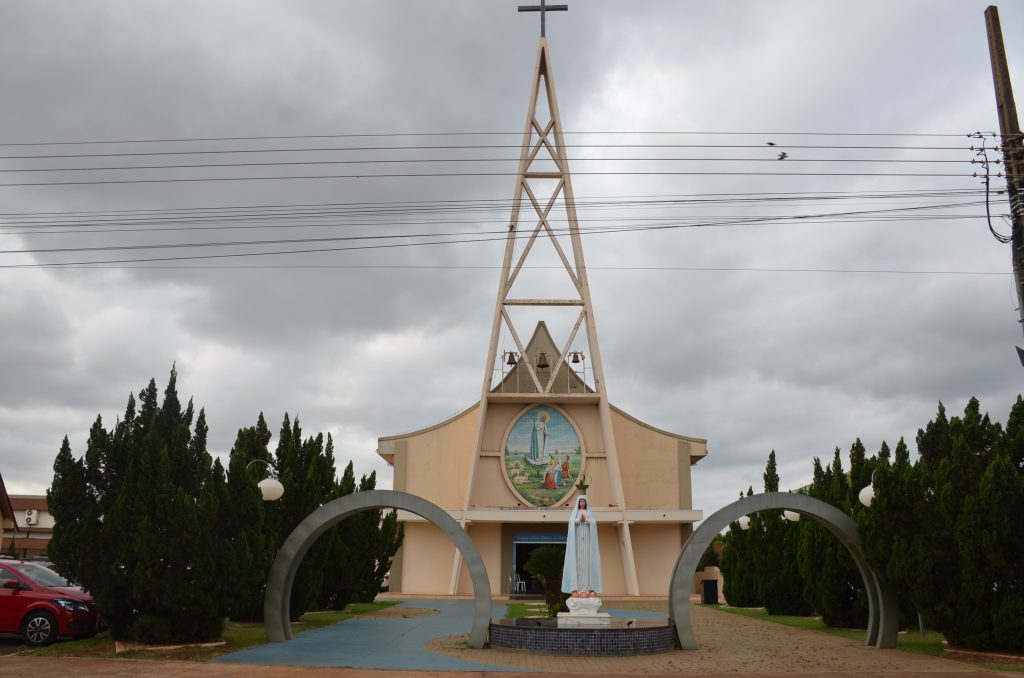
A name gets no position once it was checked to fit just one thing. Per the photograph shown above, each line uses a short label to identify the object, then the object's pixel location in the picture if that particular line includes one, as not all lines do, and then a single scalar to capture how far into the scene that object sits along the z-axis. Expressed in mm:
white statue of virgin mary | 15570
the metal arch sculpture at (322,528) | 14969
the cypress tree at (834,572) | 18703
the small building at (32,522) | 41844
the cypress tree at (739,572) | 27141
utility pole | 13102
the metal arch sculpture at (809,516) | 14695
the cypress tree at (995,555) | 13047
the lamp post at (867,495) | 14922
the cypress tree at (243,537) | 14195
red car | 13953
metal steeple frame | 35781
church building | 36281
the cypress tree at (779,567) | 23234
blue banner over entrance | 37094
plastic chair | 36297
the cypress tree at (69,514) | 13578
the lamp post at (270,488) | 15086
